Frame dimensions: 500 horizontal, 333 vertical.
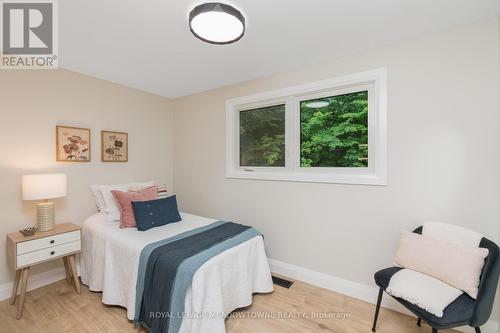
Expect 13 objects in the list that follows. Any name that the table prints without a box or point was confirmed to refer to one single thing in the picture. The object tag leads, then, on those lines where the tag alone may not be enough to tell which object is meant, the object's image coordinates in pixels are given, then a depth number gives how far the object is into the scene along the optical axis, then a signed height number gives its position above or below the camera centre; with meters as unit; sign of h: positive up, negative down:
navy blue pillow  2.33 -0.50
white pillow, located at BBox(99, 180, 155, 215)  2.60 -0.38
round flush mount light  1.50 +0.98
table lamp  2.08 -0.24
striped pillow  3.07 -0.35
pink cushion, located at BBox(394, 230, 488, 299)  1.46 -0.64
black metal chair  1.33 -0.84
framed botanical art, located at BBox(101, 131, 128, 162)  2.92 +0.24
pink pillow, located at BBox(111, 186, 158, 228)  2.37 -0.38
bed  1.62 -0.90
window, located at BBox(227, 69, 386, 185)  2.20 +0.36
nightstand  1.97 -0.76
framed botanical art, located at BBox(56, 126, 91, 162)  2.53 +0.24
